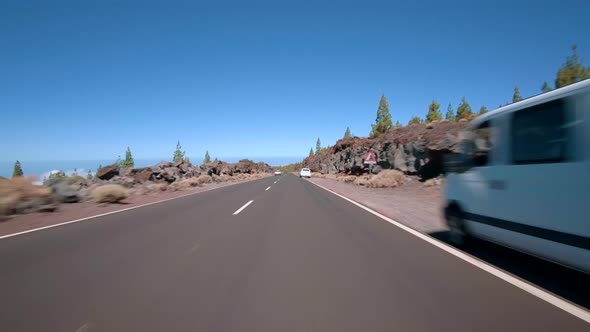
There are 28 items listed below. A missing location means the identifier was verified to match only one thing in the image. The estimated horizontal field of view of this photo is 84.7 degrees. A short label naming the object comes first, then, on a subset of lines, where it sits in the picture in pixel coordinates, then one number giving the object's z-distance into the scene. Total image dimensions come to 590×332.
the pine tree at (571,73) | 18.66
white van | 3.48
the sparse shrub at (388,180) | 22.30
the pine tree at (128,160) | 103.25
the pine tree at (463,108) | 61.68
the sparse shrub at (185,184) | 26.78
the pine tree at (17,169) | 83.50
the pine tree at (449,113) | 78.37
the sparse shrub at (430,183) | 18.58
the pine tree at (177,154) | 114.31
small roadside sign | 22.88
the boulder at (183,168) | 44.81
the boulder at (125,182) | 25.12
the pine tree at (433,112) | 66.86
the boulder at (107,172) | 35.75
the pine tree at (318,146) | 166.45
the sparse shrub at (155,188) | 22.55
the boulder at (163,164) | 41.17
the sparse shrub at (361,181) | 28.04
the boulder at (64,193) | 13.95
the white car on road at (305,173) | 59.47
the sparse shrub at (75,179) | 30.30
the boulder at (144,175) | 35.12
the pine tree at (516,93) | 67.18
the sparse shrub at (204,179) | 36.88
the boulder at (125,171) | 36.99
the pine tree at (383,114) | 72.94
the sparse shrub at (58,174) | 29.23
